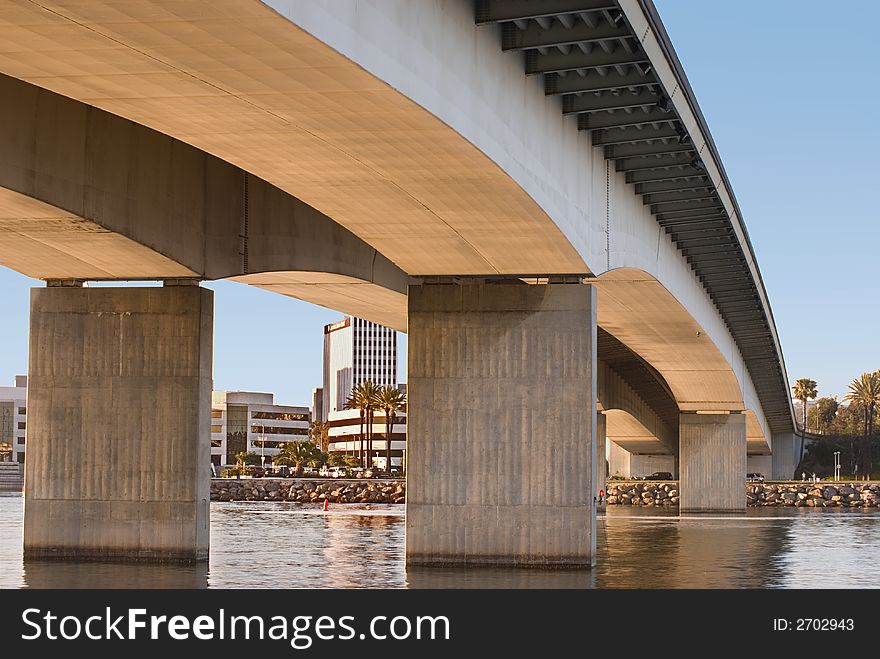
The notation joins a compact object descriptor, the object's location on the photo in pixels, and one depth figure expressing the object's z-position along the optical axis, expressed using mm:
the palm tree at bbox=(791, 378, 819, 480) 189750
